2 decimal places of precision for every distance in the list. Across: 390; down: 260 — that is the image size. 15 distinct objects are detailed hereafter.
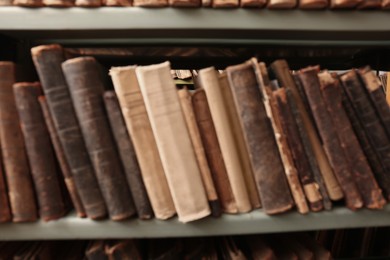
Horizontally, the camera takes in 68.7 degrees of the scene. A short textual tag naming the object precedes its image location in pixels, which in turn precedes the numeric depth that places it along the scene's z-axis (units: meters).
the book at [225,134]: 0.56
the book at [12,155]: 0.54
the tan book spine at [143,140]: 0.53
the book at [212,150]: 0.56
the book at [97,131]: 0.52
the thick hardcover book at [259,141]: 0.55
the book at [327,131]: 0.56
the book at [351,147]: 0.56
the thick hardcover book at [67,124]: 0.52
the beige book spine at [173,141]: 0.53
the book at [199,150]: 0.55
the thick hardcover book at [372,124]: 0.59
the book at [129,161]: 0.54
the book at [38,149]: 0.54
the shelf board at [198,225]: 0.55
